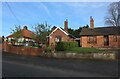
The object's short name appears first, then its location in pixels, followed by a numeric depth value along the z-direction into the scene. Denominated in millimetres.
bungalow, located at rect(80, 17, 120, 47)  17740
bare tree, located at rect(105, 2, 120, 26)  20333
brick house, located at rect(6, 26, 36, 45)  19443
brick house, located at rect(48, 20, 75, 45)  20165
